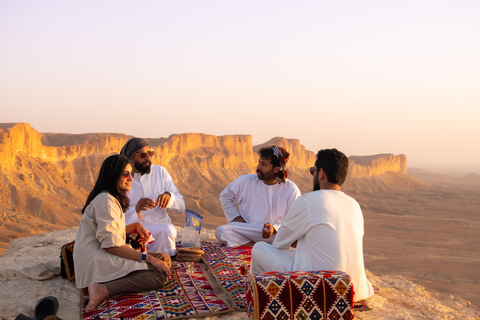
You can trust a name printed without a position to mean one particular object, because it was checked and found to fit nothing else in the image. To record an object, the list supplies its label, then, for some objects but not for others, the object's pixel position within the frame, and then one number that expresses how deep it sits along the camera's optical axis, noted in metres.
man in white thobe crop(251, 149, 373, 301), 3.24
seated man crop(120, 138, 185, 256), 4.91
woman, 3.45
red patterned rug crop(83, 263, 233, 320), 3.36
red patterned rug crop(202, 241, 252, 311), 3.95
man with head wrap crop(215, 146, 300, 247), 5.69
